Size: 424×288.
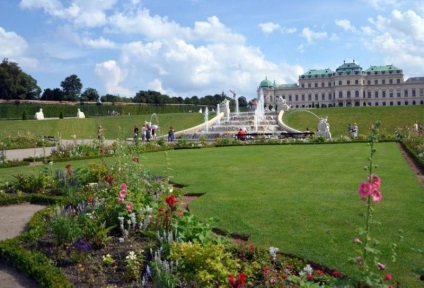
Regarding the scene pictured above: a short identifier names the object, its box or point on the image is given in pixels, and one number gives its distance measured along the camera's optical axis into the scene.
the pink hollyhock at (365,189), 3.18
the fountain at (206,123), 39.82
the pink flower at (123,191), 6.12
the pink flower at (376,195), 3.19
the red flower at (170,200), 5.19
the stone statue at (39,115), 49.72
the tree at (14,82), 65.88
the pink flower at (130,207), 6.12
